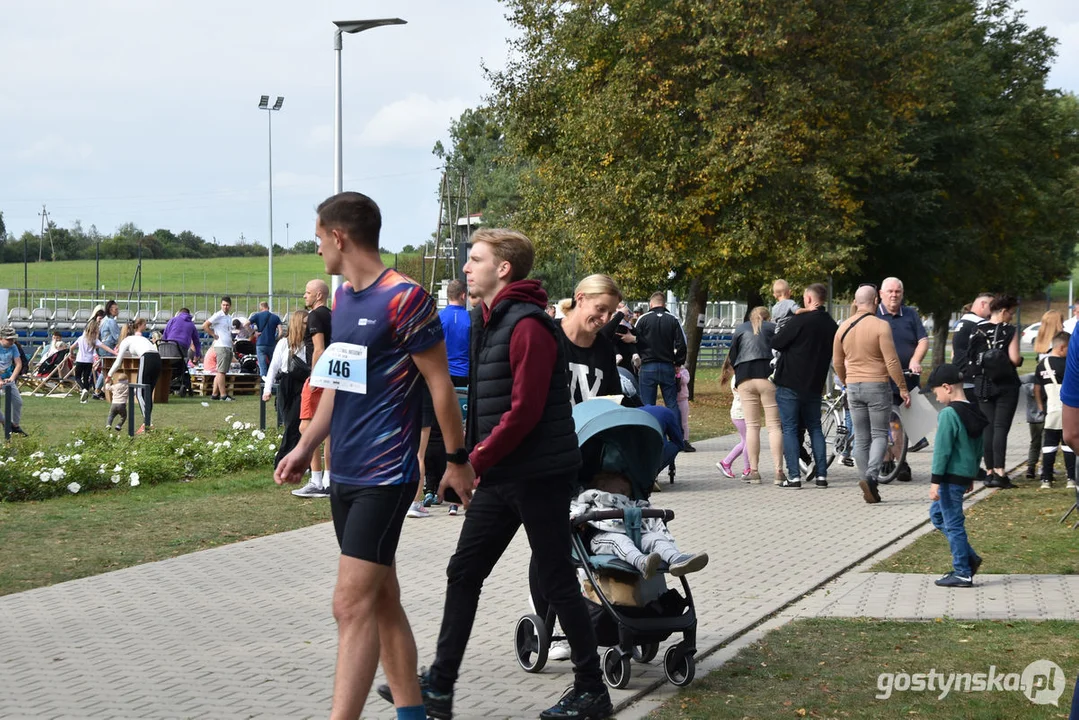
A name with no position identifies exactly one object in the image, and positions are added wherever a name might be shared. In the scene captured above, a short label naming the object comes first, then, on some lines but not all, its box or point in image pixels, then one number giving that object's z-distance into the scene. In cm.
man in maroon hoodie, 511
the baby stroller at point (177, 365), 2734
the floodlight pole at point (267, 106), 6228
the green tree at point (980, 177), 3253
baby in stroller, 574
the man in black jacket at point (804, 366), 1354
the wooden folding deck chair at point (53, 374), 3034
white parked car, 6166
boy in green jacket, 817
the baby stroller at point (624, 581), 582
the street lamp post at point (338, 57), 2122
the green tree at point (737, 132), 2741
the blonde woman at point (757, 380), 1406
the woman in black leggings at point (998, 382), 1350
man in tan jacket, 1243
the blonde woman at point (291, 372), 1262
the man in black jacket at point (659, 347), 1586
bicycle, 1441
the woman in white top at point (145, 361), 1917
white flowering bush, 1257
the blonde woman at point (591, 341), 627
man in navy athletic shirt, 446
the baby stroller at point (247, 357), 2961
